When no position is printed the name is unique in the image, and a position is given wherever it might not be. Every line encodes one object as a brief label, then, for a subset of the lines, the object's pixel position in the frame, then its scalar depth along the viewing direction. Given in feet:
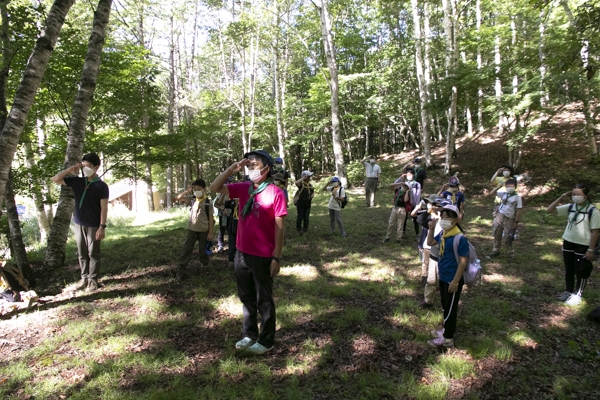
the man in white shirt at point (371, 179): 41.24
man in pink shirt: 10.89
